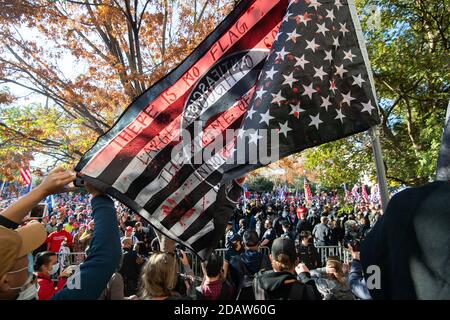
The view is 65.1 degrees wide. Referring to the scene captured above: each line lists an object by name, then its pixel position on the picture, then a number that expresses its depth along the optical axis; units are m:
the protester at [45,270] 4.91
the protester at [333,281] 4.10
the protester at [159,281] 2.79
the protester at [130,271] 6.95
